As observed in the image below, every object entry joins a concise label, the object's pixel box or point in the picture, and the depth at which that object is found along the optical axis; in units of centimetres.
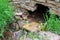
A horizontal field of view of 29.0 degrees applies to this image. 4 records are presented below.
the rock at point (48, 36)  188
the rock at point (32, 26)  204
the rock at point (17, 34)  194
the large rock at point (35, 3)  223
